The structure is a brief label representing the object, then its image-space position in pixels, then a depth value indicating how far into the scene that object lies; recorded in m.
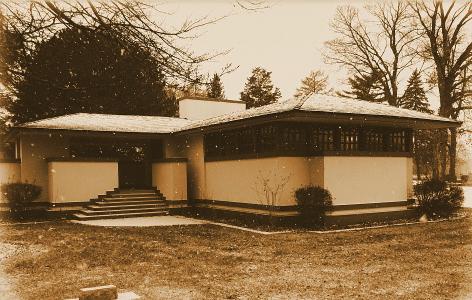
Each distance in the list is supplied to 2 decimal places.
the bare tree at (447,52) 29.95
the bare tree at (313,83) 54.81
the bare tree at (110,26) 7.30
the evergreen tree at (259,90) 57.12
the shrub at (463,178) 45.69
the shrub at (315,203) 15.62
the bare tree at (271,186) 16.06
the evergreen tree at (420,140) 47.24
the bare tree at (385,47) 33.38
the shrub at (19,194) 19.06
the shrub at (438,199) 17.77
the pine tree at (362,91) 47.84
